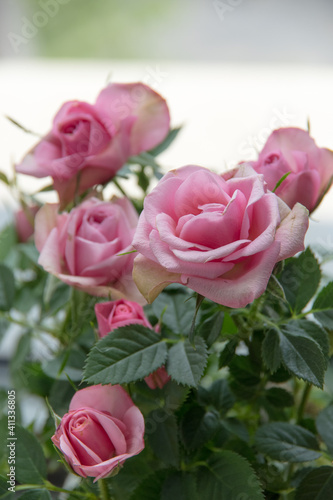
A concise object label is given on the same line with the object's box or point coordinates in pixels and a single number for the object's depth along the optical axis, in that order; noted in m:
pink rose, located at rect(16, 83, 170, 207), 0.38
